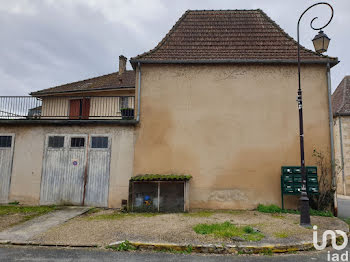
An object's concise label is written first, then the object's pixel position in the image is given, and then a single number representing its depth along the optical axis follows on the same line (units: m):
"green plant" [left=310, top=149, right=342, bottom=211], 8.17
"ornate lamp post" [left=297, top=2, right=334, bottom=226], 6.47
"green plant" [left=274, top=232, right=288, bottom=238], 5.49
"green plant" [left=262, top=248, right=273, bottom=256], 4.80
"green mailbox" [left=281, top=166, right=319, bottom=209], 7.96
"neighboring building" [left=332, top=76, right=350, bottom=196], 15.58
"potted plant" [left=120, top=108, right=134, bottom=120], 11.78
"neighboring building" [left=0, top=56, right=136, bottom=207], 9.08
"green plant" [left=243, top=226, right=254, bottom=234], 5.79
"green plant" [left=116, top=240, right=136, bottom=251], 4.98
